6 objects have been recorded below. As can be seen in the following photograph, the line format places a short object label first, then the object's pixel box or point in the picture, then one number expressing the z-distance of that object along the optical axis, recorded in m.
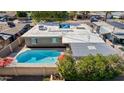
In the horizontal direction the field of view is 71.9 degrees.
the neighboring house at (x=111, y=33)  11.57
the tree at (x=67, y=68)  5.90
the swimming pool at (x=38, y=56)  9.84
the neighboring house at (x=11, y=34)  10.93
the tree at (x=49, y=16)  16.53
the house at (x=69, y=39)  8.56
